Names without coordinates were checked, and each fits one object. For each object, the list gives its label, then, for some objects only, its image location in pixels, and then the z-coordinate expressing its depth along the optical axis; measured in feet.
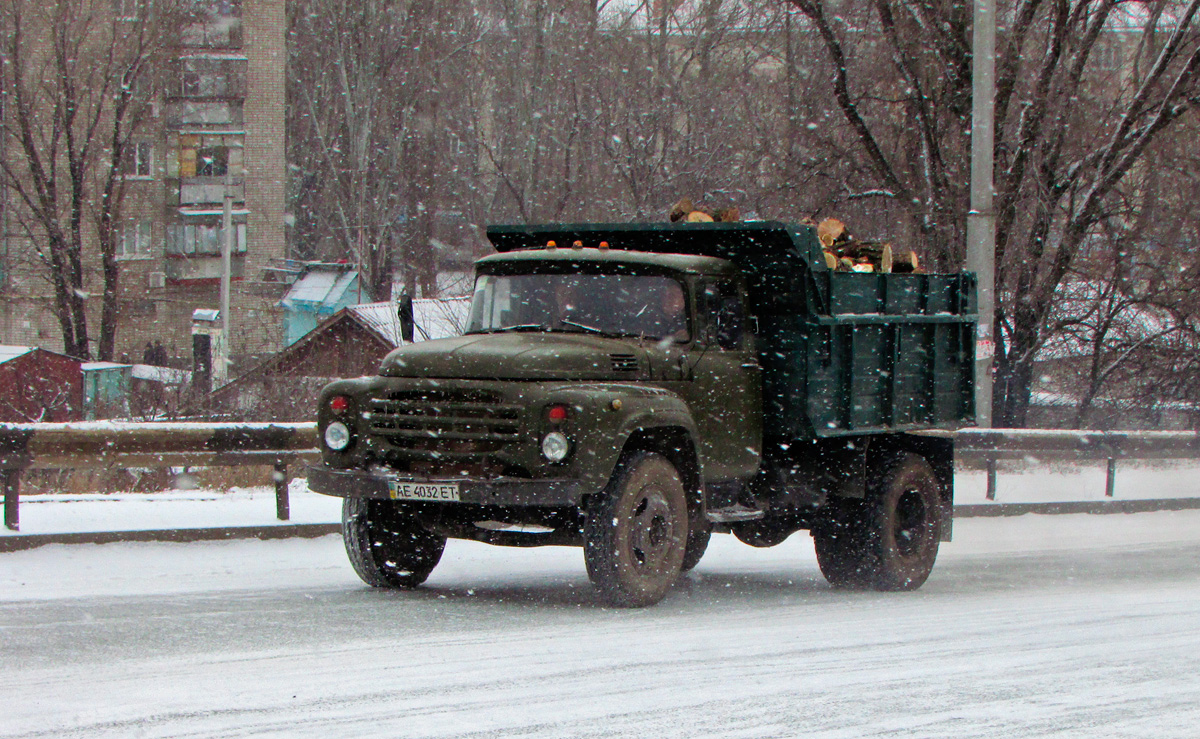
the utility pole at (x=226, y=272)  140.97
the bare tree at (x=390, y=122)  158.61
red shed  75.10
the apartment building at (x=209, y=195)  182.50
